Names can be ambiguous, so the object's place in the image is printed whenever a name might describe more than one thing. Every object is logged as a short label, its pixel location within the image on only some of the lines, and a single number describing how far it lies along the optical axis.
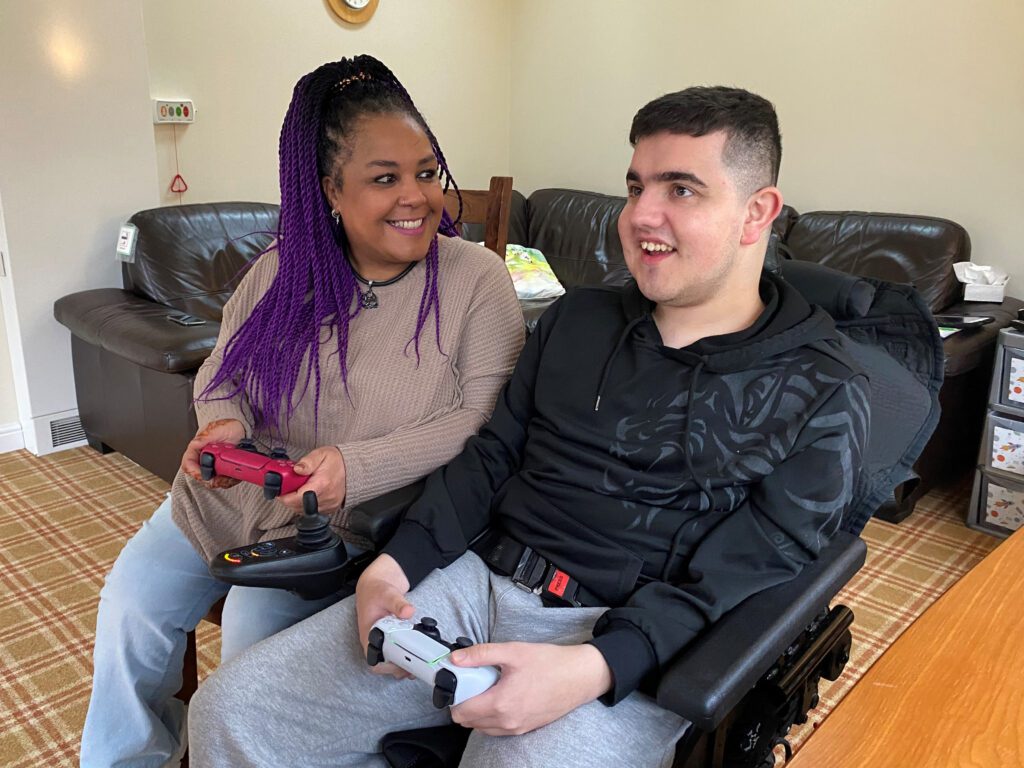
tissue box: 2.99
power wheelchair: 0.95
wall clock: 3.88
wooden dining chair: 2.31
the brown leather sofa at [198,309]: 2.70
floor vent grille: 3.27
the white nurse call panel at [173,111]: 3.38
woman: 1.37
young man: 1.01
